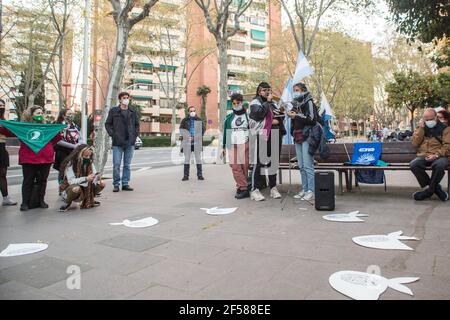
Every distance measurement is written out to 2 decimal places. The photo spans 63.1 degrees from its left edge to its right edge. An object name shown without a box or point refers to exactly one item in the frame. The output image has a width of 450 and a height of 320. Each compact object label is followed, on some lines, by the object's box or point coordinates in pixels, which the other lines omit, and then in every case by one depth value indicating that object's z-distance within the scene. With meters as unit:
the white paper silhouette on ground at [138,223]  4.96
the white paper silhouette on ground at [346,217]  4.94
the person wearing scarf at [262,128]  6.48
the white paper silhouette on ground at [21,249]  3.78
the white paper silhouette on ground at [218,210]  5.69
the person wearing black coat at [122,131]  8.18
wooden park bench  6.71
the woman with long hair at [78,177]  6.13
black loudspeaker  5.61
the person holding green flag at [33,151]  6.15
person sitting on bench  6.12
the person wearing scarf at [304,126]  6.44
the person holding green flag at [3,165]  6.48
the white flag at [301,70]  8.09
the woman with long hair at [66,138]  7.09
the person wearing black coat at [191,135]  9.99
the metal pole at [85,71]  15.29
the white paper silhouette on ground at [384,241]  3.70
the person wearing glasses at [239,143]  6.80
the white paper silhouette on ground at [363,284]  2.59
